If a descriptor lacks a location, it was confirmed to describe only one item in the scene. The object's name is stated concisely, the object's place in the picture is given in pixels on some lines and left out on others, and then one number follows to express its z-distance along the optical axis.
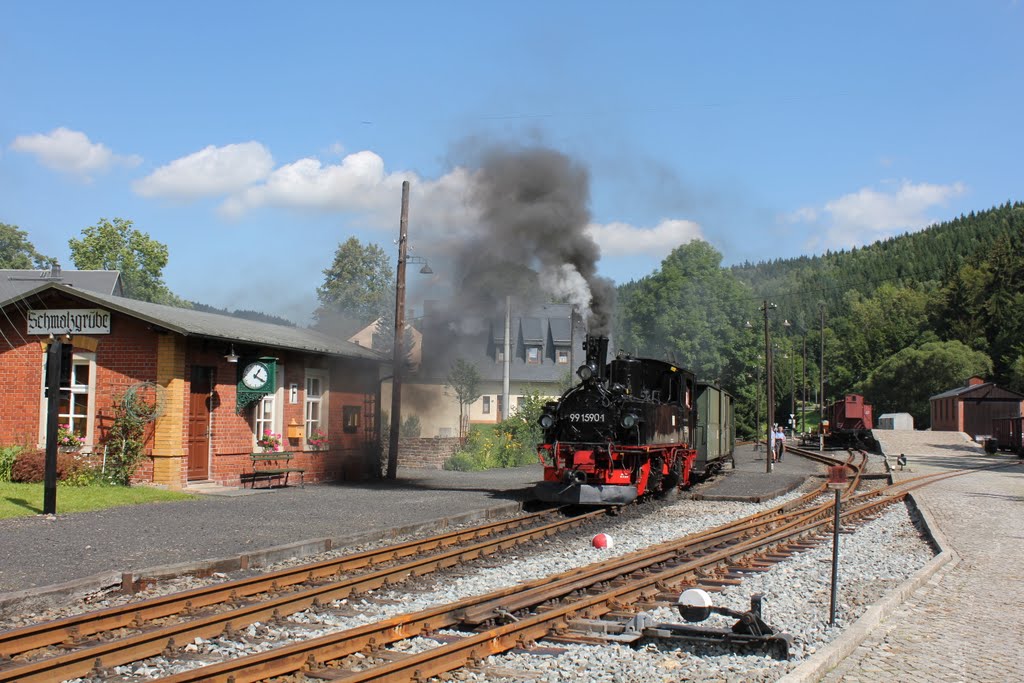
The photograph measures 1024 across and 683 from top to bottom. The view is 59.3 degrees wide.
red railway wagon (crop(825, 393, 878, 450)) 50.88
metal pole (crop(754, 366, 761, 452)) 49.71
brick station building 16.53
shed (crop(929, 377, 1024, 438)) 56.23
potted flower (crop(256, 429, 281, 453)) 18.91
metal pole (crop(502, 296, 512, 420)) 29.37
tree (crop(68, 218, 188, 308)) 61.28
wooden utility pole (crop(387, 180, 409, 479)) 21.19
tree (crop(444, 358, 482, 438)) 35.31
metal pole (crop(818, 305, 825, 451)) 52.06
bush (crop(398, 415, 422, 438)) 34.97
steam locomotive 15.81
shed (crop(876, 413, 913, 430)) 62.03
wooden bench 18.34
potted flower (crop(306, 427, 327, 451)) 20.50
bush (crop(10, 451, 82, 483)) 16.05
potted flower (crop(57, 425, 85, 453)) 16.62
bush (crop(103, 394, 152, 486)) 16.45
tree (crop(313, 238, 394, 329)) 74.56
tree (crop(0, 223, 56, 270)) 62.66
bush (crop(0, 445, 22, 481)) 16.25
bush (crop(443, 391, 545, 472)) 28.98
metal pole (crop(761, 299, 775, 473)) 29.78
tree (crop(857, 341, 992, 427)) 72.06
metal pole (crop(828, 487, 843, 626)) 7.61
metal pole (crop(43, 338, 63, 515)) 12.42
